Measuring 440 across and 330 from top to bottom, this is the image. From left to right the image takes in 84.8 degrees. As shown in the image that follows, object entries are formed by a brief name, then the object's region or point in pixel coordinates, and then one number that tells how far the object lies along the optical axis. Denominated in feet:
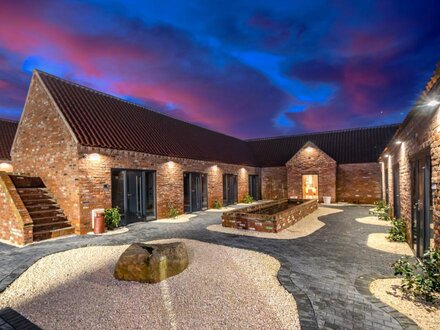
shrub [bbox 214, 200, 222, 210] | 56.34
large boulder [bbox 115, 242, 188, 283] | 15.69
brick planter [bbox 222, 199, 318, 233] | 30.42
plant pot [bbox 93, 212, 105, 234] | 30.94
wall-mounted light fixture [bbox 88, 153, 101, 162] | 32.20
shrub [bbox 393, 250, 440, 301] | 12.90
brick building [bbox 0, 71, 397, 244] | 31.30
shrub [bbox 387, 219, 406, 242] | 25.07
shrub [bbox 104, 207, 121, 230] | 32.83
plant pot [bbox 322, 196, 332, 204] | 65.98
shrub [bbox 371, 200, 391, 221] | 38.39
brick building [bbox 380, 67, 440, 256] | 14.87
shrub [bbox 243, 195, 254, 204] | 66.95
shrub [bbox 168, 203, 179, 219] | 43.11
